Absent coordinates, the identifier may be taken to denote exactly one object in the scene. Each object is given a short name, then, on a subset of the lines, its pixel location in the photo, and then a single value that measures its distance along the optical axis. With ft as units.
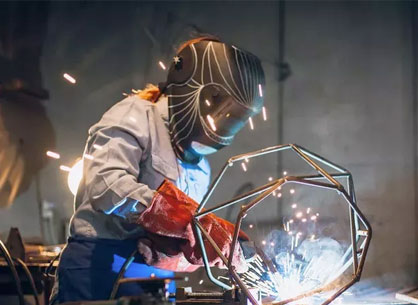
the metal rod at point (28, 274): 8.08
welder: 5.77
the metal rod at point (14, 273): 6.82
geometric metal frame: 4.60
